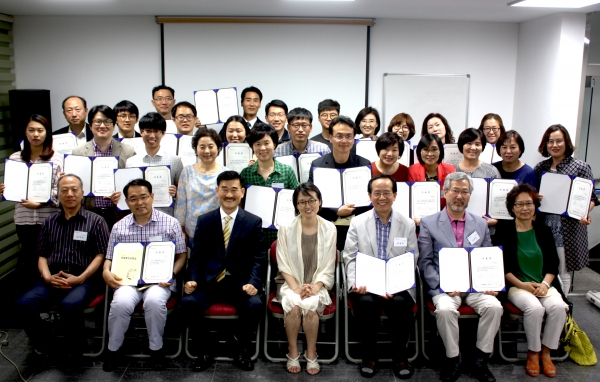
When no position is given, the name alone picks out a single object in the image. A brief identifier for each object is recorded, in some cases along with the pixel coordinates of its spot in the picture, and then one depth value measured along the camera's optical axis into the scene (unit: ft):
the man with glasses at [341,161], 13.49
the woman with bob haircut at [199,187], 13.37
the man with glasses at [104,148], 14.35
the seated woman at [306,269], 11.84
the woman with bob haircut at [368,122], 16.78
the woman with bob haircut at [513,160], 13.97
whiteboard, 22.68
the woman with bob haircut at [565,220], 14.01
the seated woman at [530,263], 11.94
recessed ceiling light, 17.06
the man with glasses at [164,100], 17.85
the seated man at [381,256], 11.72
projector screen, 21.93
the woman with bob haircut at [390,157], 13.52
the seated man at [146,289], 11.87
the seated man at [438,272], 11.60
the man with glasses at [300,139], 14.76
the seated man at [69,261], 12.16
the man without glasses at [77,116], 16.17
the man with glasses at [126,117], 15.81
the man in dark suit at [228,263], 12.09
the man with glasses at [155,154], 13.92
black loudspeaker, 19.71
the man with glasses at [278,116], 16.65
